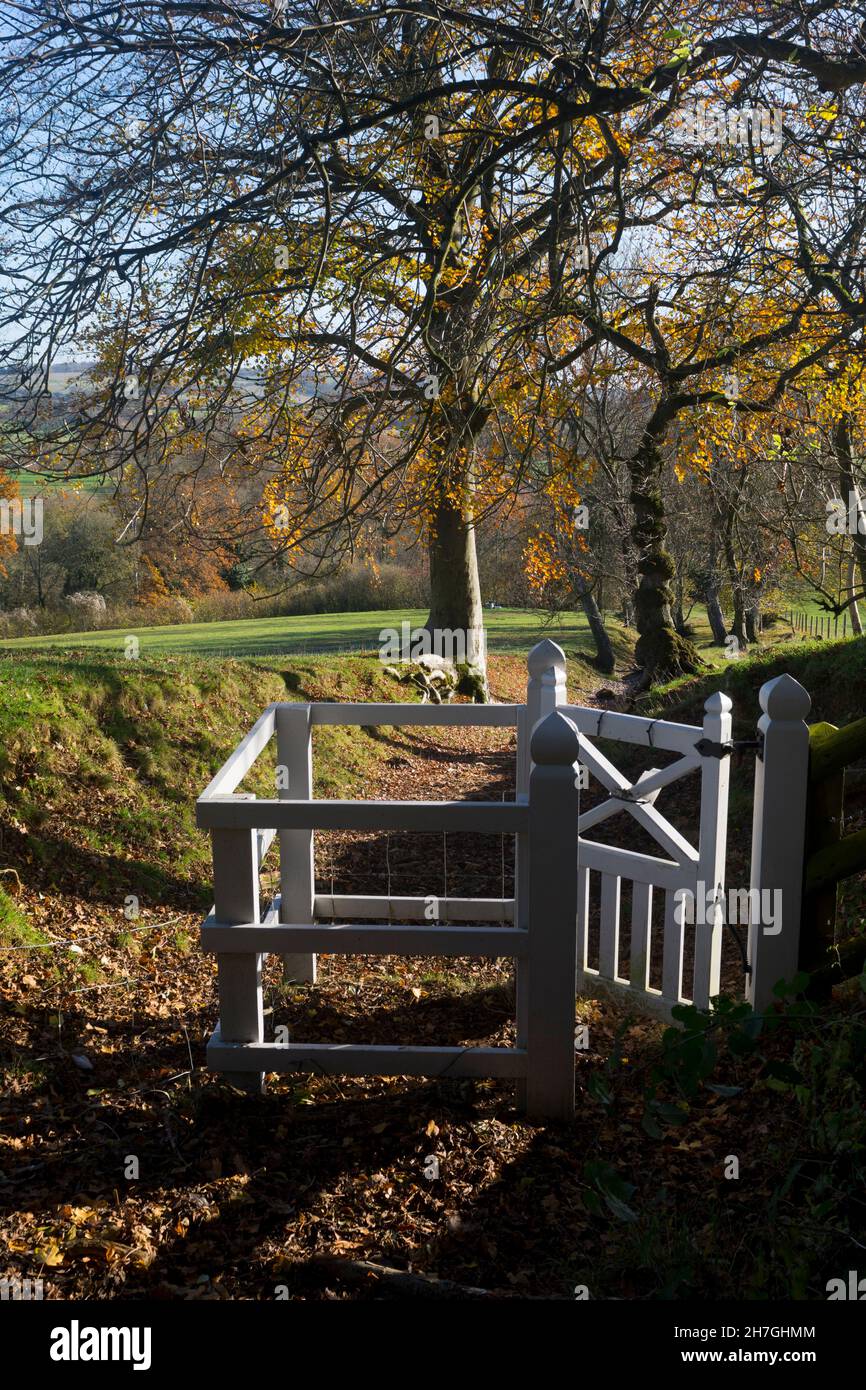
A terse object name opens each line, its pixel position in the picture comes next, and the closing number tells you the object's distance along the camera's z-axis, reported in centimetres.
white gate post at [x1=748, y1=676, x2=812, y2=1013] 419
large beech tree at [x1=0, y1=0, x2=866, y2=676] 434
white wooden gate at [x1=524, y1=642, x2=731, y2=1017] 479
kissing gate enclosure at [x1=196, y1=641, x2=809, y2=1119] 379
